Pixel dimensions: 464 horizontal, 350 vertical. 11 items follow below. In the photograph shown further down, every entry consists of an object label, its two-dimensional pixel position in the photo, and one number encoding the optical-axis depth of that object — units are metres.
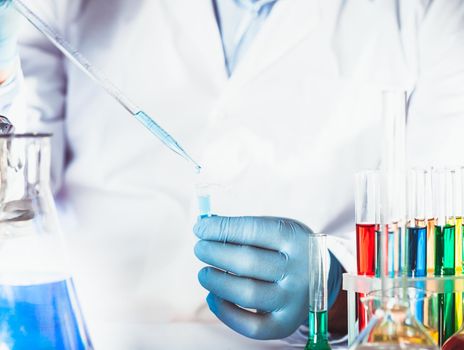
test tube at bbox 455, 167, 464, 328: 0.87
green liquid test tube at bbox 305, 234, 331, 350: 0.80
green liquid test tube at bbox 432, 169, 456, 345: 0.86
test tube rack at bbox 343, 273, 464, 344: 0.83
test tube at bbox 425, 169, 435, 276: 0.87
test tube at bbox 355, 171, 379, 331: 0.84
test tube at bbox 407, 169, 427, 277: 0.85
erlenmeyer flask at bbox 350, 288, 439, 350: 0.71
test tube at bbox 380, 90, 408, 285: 0.75
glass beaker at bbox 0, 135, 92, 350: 0.70
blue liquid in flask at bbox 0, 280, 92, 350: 0.70
